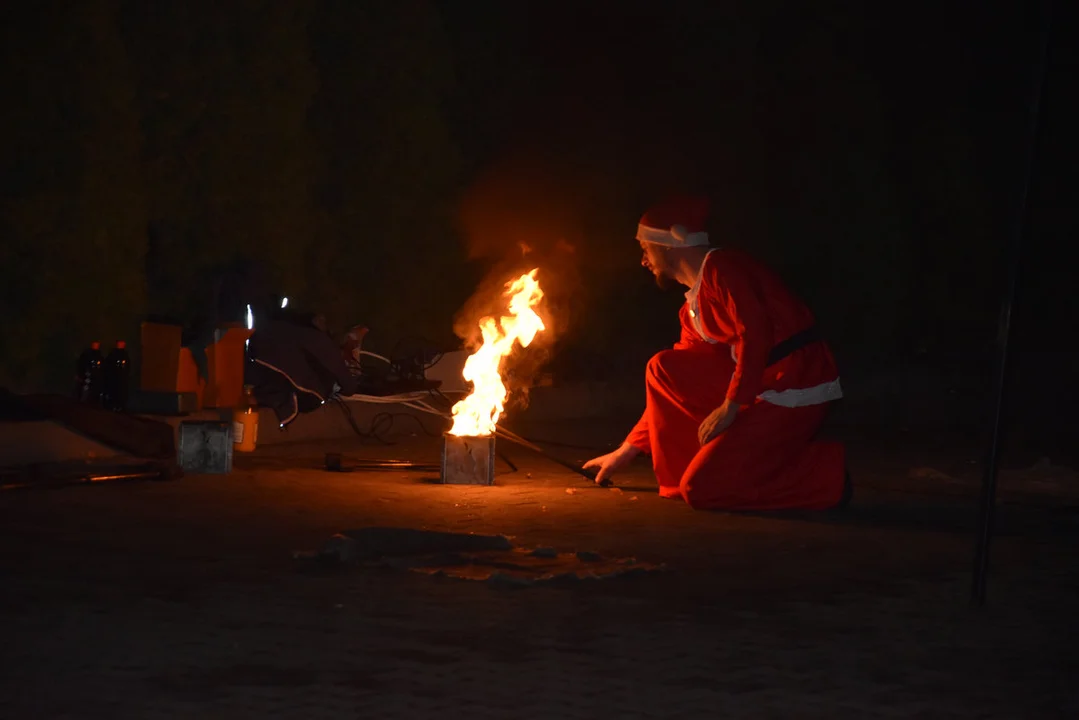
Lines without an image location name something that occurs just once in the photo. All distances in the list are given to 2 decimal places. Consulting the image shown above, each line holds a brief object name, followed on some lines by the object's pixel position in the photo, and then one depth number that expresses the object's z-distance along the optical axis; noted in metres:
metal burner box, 11.10
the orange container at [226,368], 13.50
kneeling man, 9.84
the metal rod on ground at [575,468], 11.11
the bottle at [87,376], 13.37
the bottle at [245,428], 13.28
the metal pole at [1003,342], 6.38
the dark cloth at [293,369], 13.13
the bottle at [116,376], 13.47
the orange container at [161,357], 13.11
